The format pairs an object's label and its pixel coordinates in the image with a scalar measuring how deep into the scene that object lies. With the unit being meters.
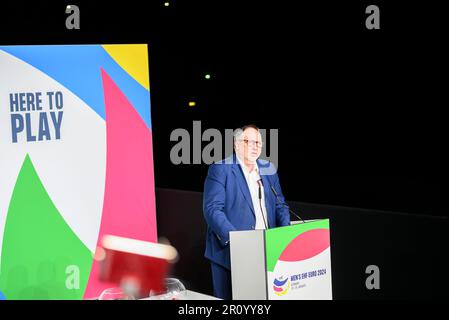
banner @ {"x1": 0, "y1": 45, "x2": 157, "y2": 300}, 4.76
